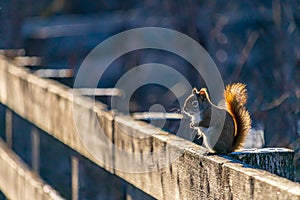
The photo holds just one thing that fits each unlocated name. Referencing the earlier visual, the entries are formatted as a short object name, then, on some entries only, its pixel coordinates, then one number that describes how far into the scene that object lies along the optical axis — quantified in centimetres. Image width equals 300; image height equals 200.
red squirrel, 732
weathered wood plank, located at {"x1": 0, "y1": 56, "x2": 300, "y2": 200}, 489
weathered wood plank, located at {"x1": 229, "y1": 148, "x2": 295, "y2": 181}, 587
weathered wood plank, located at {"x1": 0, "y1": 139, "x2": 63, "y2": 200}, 939
